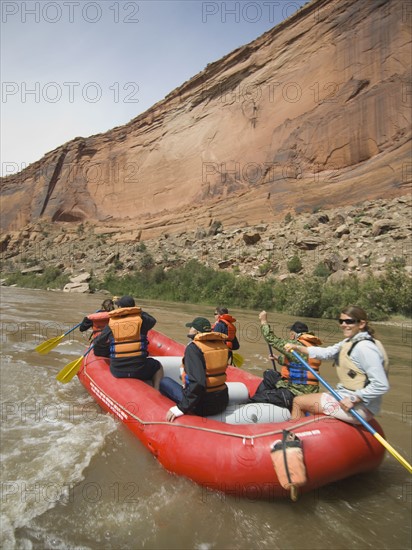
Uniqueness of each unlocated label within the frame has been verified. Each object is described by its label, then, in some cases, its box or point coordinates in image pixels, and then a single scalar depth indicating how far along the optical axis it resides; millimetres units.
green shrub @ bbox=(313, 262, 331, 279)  14219
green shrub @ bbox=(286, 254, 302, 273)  15392
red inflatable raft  2725
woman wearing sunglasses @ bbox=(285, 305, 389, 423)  2682
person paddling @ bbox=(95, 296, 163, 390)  4195
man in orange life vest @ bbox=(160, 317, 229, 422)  3094
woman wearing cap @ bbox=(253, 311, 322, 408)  3543
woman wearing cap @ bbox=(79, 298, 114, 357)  5469
